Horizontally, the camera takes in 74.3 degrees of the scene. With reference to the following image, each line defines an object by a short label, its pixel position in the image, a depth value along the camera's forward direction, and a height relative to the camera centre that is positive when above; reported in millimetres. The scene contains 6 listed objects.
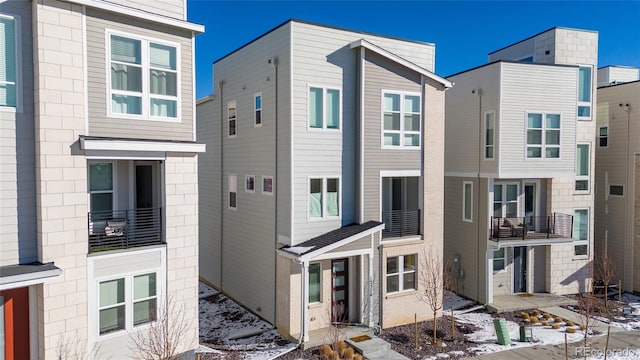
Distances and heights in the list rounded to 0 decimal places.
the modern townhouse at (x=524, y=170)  18359 -17
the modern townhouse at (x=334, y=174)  14383 -178
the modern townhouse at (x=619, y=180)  20953 -515
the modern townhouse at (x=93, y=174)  9234 -141
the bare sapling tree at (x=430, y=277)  15875 -4158
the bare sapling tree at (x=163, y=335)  10195 -4256
